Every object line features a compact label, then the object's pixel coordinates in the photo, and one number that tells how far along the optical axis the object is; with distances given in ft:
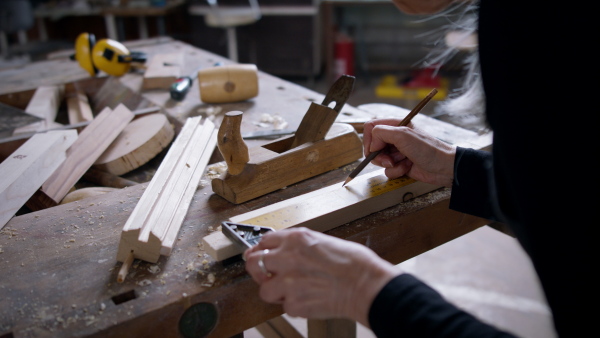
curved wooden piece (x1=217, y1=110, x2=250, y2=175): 3.15
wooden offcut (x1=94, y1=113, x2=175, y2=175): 4.44
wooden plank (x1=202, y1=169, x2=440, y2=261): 2.68
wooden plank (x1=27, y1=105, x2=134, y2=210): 3.81
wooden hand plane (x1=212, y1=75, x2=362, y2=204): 3.22
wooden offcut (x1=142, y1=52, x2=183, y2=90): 6.37
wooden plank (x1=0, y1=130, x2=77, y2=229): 3.43
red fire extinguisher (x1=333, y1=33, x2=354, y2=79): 15.85
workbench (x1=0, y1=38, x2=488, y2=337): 2.35
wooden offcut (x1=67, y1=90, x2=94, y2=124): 5.97
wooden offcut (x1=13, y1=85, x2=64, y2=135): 5.32
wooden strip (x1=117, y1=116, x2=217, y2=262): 2.64
